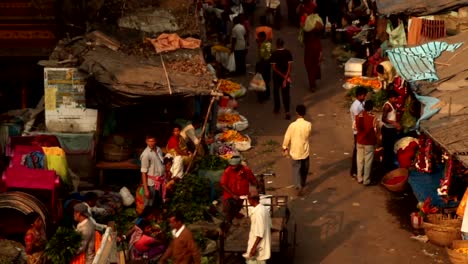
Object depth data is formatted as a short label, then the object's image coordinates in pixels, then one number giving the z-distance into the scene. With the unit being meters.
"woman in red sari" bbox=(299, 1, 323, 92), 23.64
